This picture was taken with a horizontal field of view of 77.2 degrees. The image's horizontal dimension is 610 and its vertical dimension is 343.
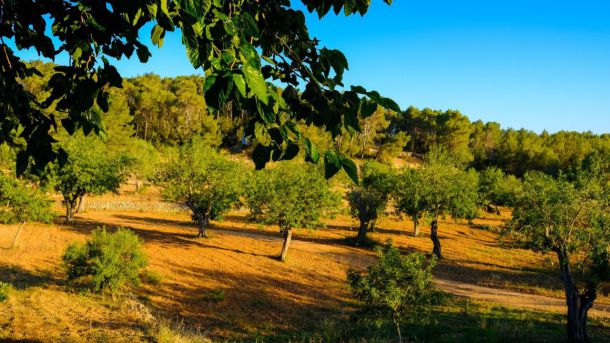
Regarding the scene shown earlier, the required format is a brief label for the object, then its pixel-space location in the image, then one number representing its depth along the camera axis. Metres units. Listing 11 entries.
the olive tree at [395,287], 12.98
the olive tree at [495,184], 56.23
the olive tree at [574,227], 14.41
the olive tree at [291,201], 26.88
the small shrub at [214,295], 18.94
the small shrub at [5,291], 13.79
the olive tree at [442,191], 33.03
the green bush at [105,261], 16.44
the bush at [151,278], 19.97
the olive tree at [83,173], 30.78
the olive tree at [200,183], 30.58
